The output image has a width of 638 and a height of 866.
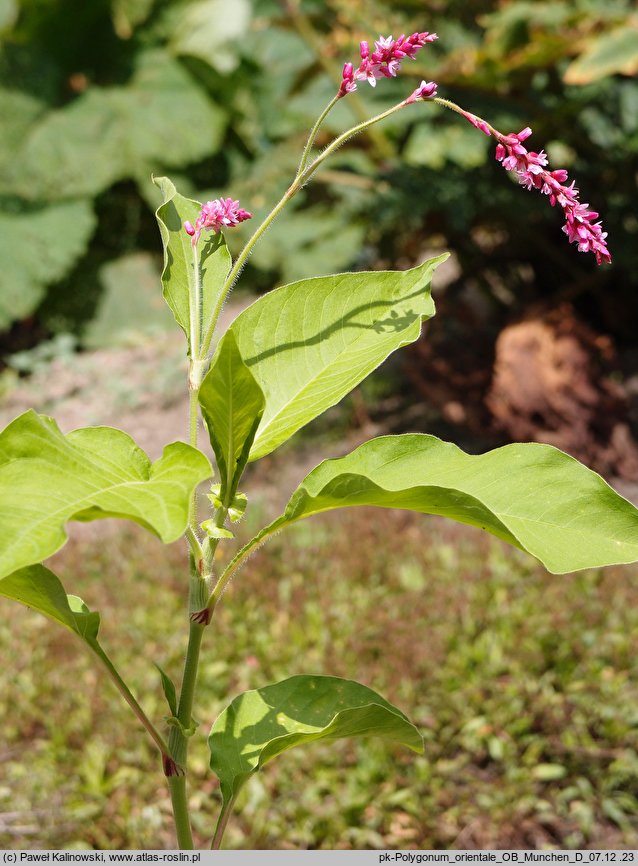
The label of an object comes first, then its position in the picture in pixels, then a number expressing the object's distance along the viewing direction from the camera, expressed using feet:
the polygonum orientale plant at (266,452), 2.96
